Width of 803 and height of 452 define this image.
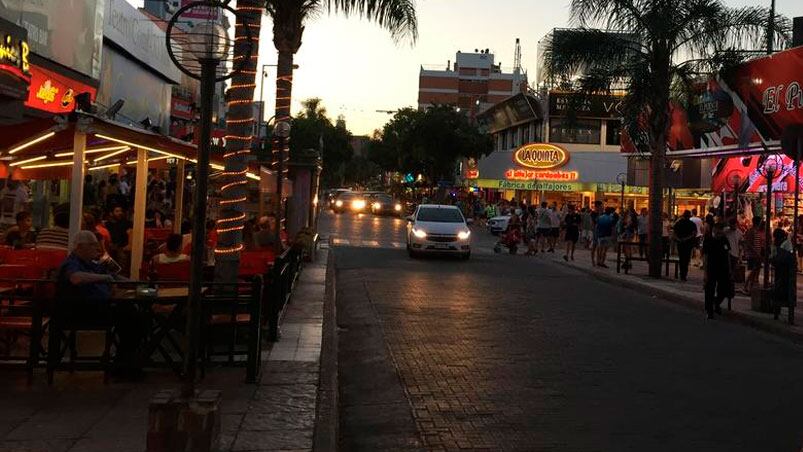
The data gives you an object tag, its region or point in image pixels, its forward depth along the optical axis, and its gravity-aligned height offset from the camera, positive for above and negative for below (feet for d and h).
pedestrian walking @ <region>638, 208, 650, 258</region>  88.17 +2.16
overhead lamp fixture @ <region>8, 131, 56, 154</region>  29.01 +2.96
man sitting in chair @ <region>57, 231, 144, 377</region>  23.82 -2.47
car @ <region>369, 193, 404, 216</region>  190.08 +7.04
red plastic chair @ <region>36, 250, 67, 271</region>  31.40 -1.47
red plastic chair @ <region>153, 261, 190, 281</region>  31.40 -1.70
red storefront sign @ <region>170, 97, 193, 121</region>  120.37 +17.64
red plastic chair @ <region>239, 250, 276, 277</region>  37.65 -1.50
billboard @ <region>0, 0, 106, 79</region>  54.85 +13.99
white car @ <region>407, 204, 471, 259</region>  77.25 +0.16
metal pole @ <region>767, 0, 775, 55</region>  64.69 +17.36
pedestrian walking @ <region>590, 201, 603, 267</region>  77.45 -0.04
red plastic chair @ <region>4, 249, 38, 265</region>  31.01 -1.44
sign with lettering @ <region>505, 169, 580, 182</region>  155.74 +13.19
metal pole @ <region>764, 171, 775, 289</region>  46.50 +0.50
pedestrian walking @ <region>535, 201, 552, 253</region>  92.22 +2.40
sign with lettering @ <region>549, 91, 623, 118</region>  68.54 +12.09
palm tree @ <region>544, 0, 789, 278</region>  64.49 +16.02
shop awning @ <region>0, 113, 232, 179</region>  27.32 +3.14
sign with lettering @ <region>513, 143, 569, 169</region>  153.99 +16.54
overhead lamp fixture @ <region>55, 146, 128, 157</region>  36.82 +3.30
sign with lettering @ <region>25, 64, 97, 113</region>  49.16 +8.05
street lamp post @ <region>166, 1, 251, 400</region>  17.34 +3.59
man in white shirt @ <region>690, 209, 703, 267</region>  82.79 +1.29
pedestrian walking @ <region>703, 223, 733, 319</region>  45.37 -0.66
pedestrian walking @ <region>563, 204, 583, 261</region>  83.30 +1.54
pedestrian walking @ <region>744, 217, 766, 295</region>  57.36 +0.32
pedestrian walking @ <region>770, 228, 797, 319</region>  43.27 -1.00
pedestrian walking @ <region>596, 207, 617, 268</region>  74.90 +1.51
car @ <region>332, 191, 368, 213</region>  199.11 +7.82
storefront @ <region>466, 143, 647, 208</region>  154.30 +13.85
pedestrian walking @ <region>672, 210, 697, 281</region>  65.41 +1.06
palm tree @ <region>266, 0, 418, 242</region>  50.26 +13.12
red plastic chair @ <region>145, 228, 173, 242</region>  50.01 -0.52
